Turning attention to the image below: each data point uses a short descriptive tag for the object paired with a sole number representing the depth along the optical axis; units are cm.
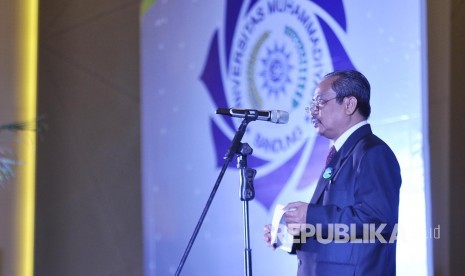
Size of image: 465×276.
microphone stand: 589
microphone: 591
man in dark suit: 515
